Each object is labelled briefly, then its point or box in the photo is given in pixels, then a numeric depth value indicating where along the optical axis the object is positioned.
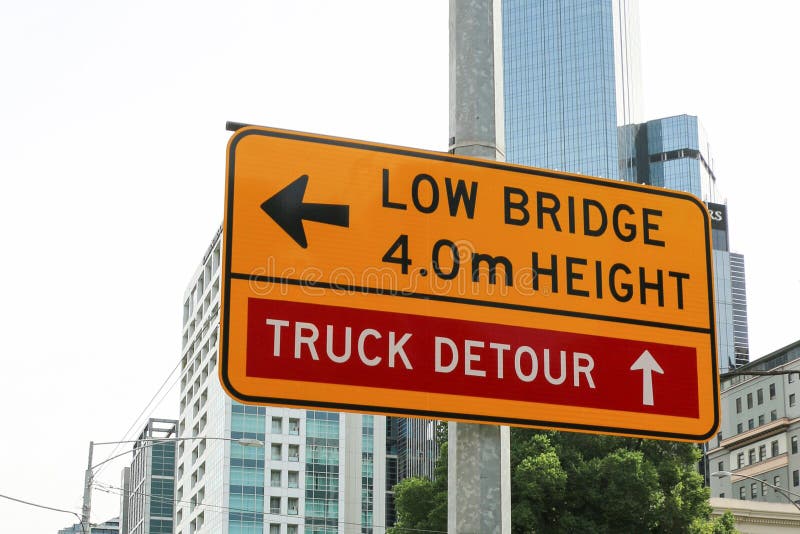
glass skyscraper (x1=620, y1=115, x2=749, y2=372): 172.62
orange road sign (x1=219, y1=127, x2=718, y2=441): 3.45
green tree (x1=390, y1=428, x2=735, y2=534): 32.50
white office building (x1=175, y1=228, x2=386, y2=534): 105.69
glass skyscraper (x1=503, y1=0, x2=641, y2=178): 177.50
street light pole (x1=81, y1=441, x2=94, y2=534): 37.47
